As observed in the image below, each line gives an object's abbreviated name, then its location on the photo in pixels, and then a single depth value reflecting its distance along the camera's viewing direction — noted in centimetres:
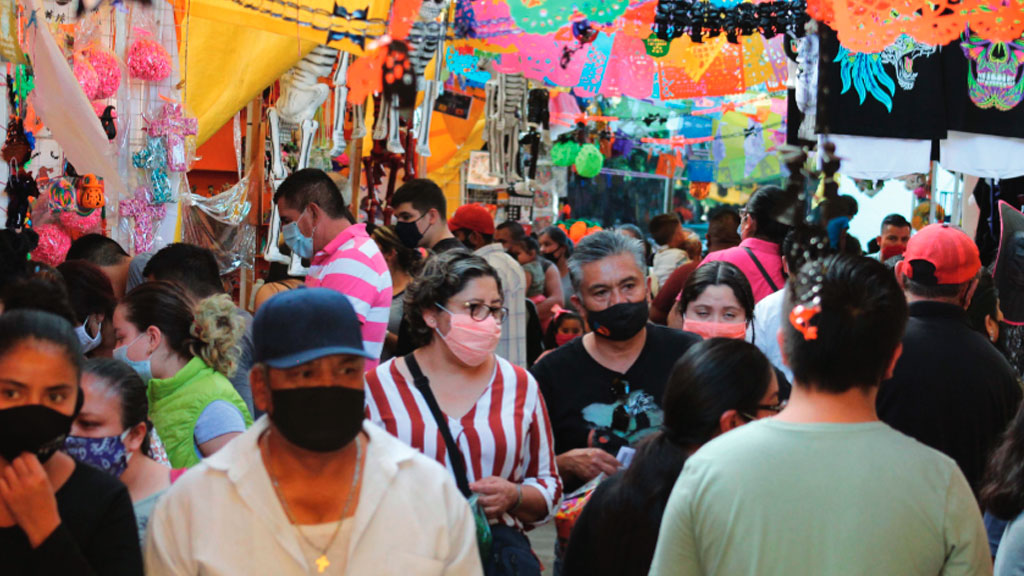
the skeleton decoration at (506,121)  1123
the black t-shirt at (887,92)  638
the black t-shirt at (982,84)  638
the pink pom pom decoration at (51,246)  542
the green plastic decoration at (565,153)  1517
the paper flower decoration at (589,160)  1487
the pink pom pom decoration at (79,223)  563
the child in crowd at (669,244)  908
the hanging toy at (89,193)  558
